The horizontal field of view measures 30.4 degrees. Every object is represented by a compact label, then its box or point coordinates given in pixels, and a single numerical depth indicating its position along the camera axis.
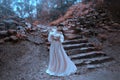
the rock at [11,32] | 6.16
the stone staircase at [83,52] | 5.51
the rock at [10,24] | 6.55
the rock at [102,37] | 6.84
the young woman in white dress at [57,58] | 5.04
